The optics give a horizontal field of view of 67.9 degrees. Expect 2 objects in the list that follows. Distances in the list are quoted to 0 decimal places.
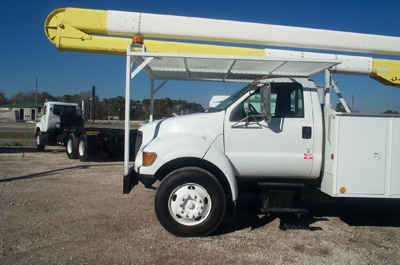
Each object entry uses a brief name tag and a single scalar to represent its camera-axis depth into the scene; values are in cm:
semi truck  1095
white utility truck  402
